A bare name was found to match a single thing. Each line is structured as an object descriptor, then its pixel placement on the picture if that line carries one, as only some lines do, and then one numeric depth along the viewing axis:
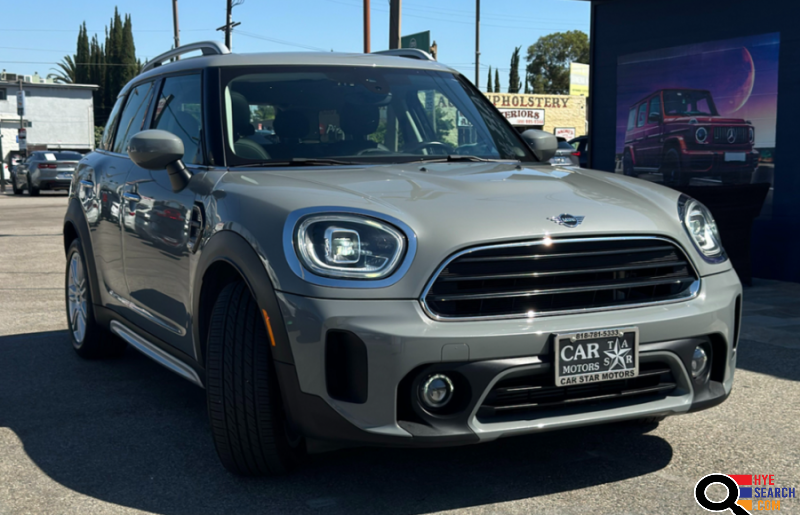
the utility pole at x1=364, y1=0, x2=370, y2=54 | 16.41
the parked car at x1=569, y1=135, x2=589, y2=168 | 18.36
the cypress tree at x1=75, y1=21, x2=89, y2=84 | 85.94
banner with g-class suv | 9.17
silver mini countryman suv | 2.95
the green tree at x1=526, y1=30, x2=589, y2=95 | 76.71
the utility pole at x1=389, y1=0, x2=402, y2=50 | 13.33
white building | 63.31
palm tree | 84.31
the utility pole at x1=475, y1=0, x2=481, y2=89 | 53.62
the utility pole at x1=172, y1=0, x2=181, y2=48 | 42.56
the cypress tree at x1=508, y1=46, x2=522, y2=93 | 89.69
